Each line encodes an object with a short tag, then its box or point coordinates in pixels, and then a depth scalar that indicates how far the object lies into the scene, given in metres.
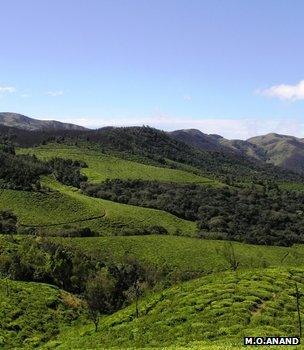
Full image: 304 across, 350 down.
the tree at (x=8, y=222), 149.88
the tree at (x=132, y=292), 89.14
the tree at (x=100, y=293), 72.13
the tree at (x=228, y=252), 141.43
